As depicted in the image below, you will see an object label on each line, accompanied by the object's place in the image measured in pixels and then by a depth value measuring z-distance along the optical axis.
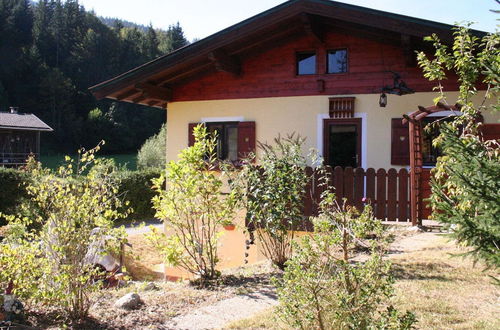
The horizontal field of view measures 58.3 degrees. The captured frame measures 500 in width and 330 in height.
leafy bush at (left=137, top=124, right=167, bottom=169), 28.77
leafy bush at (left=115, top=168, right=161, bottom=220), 18.80
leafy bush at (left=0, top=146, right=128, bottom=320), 4.15
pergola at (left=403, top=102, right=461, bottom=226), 8.38
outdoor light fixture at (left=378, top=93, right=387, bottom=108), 9.65
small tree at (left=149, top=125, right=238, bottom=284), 5.52
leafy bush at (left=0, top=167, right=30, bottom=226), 15.74
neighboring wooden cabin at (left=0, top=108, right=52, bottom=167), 33.41
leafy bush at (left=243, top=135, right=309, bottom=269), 6.05
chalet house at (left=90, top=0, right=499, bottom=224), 9.70
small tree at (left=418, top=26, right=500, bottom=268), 2.91
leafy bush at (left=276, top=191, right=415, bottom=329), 2.95
